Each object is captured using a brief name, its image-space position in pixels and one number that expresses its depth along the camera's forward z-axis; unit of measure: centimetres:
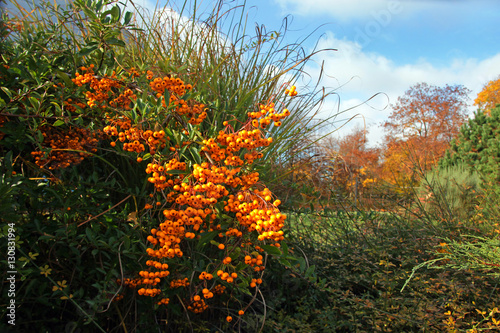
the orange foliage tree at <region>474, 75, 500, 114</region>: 1861
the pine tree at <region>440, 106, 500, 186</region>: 550
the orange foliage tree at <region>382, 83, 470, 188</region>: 1823
